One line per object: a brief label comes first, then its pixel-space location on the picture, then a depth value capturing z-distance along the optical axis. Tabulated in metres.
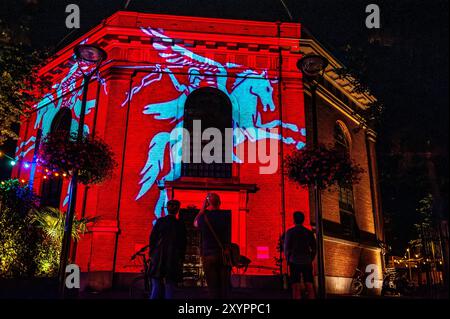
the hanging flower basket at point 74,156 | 8.30
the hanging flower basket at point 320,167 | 8.48
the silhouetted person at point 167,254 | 5.52
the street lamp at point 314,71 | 7.92
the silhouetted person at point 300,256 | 6.50
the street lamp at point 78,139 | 7.29
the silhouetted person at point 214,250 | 5.57
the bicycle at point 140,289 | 7.68
